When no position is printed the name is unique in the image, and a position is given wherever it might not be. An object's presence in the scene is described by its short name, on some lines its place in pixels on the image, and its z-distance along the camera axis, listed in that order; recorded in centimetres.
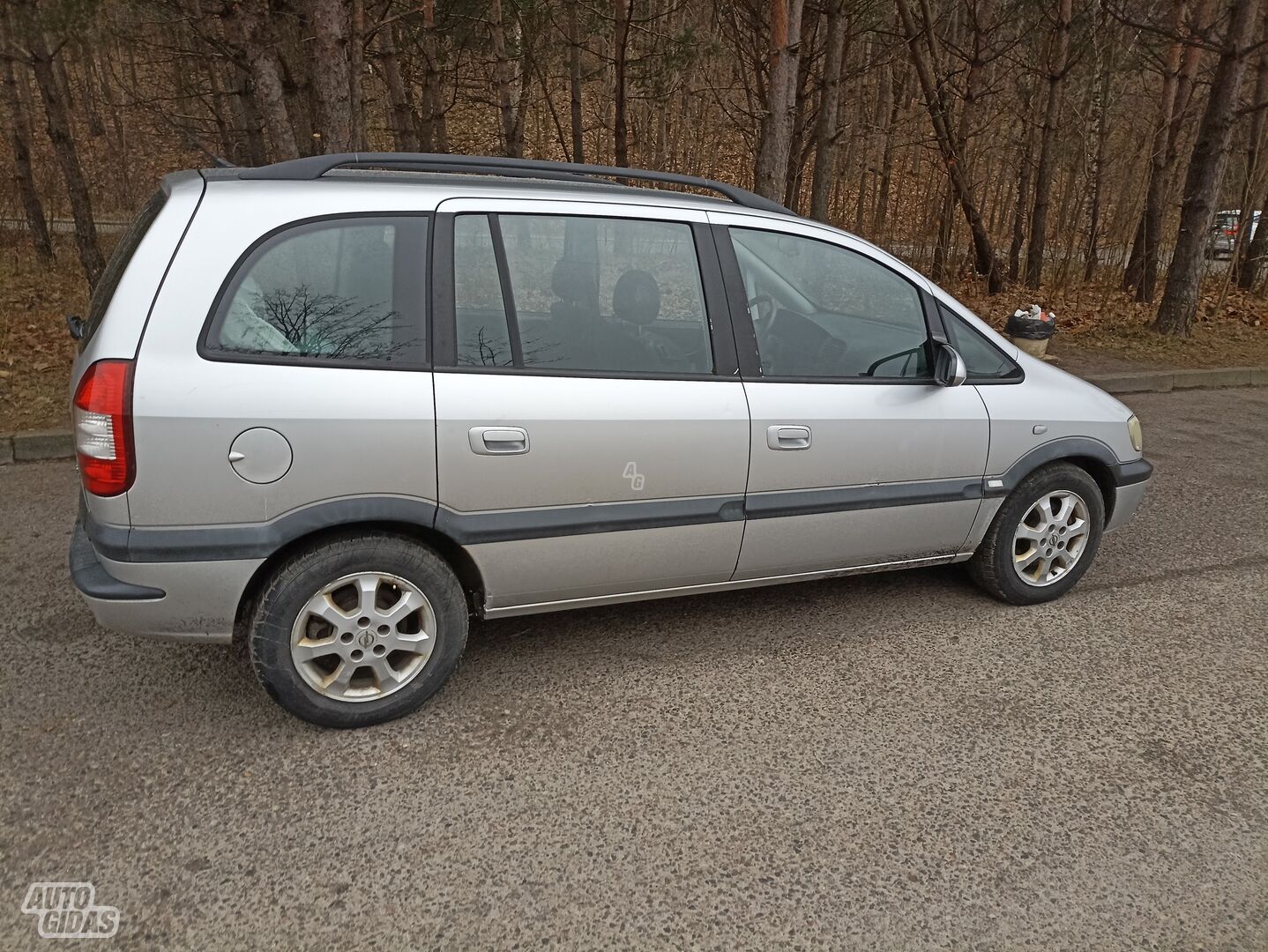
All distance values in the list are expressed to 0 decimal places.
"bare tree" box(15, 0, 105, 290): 978
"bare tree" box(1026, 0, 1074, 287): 1240
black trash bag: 783
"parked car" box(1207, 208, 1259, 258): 1295
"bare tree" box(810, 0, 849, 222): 1041
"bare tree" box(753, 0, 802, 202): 761
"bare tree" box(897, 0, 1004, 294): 1234
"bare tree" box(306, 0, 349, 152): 661
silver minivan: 275
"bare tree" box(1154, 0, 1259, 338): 993
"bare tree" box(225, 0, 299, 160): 711
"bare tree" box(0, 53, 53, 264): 1139
